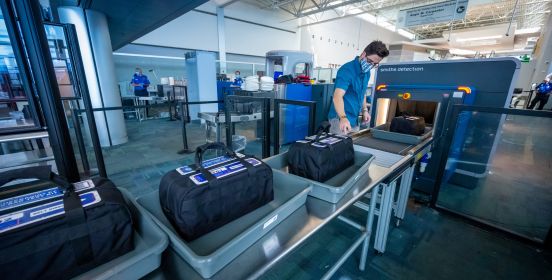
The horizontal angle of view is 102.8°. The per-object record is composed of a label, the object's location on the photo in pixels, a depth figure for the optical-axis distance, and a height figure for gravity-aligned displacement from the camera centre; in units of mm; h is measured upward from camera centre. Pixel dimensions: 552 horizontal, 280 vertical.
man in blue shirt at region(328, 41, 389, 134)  1909 +41
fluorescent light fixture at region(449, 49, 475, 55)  12726 +2286
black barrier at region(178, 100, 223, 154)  3823 -1058
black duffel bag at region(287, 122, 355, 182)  1106 -347
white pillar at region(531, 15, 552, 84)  7516 +1292
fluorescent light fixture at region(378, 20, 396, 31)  14170 +4314
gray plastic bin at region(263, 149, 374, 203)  972 -442
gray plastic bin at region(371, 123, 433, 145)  1854 -395
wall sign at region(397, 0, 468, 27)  5516 +2045
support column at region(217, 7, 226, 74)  9079 +2002
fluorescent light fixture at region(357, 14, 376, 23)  13408 +4398
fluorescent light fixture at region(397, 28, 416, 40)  16678 +4334
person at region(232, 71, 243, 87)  7189 +167
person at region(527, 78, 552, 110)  6375 +34
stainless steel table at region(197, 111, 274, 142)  3068 -438
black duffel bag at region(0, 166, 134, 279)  485 -340
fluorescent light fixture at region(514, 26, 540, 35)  10969 +3013
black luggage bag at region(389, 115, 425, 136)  1989 -307
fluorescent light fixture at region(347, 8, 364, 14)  11748 +4188
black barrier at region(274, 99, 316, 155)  1767 -221
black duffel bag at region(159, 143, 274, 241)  702 -352
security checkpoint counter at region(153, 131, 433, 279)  660 -525
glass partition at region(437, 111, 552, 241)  2238 -1185
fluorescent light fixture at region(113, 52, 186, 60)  7475 +1054
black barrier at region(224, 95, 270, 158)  2307 -293
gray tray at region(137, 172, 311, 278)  613 -477
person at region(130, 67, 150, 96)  7047 +37
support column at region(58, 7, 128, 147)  3918 +323
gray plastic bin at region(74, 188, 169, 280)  537 -445
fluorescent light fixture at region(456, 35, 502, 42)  9234 +2303
